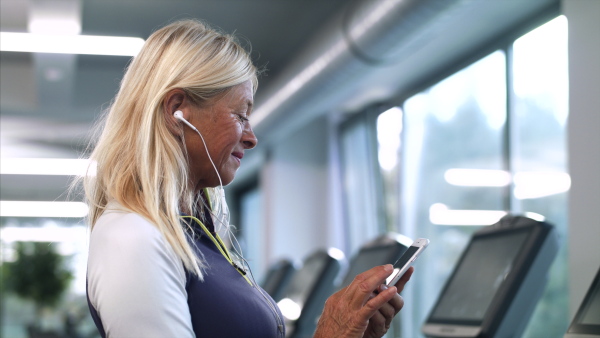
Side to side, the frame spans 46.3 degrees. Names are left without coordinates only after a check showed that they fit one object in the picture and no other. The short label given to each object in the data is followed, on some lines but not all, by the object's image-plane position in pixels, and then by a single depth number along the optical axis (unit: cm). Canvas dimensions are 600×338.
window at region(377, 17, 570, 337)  446
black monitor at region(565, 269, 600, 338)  223
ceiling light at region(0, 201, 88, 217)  1174
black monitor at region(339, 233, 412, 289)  375
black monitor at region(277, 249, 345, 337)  493
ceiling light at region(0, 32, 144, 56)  510
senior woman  119
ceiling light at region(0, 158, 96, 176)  952
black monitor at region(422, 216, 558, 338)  270
